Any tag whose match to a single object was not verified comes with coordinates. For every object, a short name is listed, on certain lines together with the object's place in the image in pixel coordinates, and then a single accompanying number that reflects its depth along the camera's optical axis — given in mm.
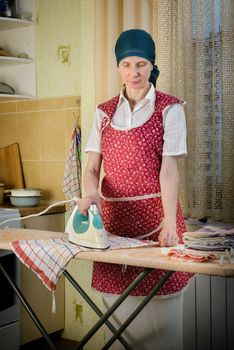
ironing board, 1815
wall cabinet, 3826
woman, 2314
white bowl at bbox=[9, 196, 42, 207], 3574
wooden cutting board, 3926
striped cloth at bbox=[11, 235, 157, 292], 2117
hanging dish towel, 3523
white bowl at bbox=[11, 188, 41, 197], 3586
